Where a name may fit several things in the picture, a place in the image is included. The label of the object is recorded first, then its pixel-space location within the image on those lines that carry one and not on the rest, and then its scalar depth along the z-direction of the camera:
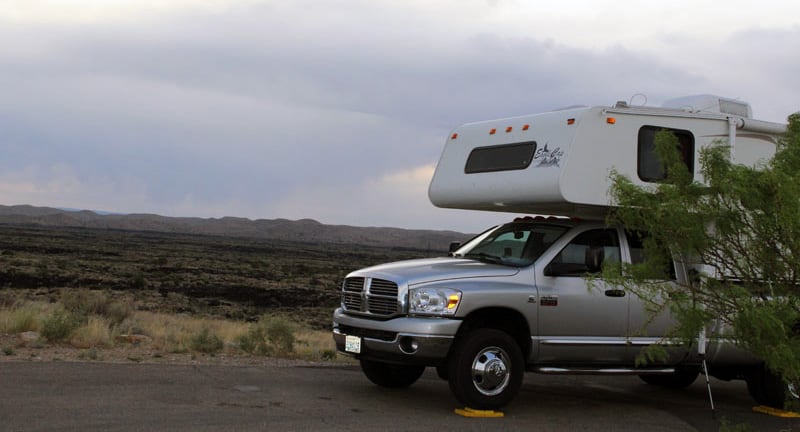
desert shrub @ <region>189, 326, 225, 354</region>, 13.73
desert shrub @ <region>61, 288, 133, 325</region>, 18.94
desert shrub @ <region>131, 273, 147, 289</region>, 37.56
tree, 6.90
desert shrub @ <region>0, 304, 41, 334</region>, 14.59
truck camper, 9.80
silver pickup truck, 9.45
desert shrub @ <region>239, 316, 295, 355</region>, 14.14
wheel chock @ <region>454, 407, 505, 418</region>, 9.40
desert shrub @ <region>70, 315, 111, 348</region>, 13.55
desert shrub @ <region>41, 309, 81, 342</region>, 13.62
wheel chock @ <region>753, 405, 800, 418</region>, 10.74
